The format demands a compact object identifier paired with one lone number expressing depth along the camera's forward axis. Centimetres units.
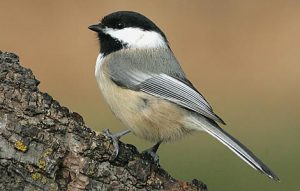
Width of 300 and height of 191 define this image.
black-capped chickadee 598
